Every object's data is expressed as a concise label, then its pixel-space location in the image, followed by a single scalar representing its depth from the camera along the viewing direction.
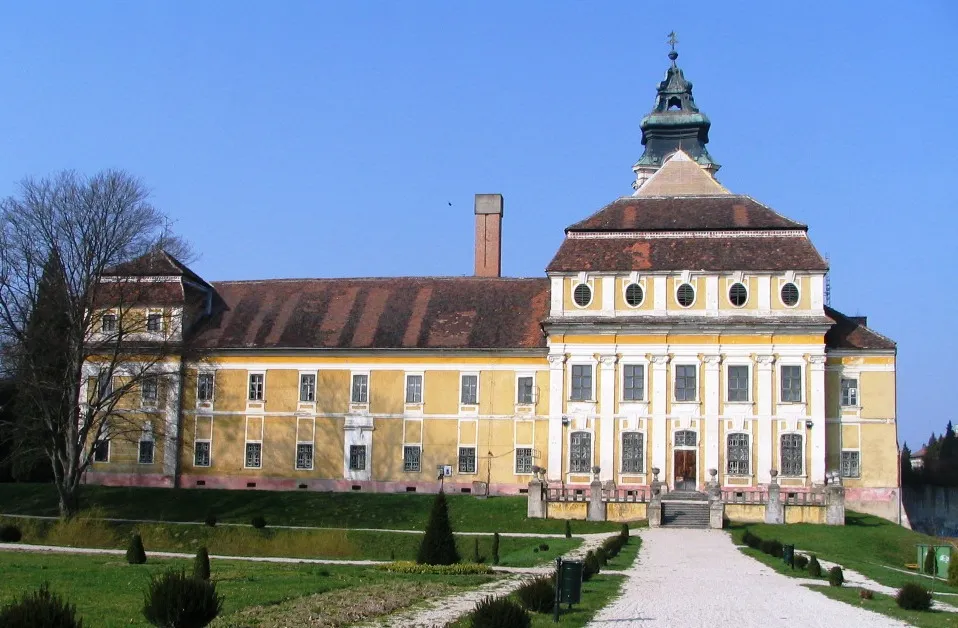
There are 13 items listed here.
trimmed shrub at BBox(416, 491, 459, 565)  26.80
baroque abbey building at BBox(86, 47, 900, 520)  48.66
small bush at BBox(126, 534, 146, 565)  27.53
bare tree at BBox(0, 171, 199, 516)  42.81
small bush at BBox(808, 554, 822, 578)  26.89
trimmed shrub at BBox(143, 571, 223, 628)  14.64
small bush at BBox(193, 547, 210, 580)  22.50
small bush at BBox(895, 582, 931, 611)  21.02
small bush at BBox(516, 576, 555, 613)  18.53
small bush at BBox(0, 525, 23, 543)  35.22
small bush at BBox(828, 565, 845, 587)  24.64
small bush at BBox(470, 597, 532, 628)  14.88
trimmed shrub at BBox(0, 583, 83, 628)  12.23
